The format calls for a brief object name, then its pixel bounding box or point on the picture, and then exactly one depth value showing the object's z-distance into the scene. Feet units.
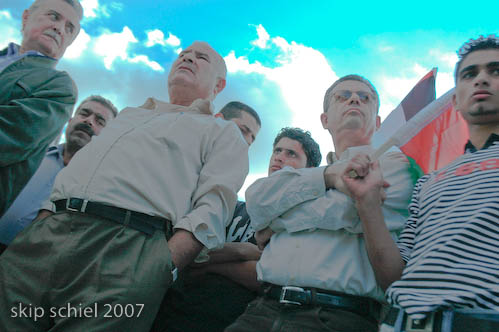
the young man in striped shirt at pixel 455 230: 4.74
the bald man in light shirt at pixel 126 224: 6.31
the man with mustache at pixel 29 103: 8.25
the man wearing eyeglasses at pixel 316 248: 6.11
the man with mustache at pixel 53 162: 9.92
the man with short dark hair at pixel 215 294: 8.13
